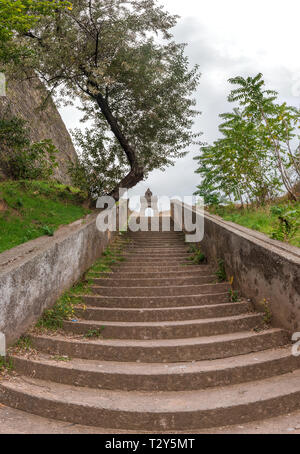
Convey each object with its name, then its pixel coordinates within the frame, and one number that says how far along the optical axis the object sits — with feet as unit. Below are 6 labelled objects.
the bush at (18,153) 35.47
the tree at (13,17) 18.03
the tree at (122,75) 31.68
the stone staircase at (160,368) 11.84
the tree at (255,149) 30.42
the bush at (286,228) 19.29
